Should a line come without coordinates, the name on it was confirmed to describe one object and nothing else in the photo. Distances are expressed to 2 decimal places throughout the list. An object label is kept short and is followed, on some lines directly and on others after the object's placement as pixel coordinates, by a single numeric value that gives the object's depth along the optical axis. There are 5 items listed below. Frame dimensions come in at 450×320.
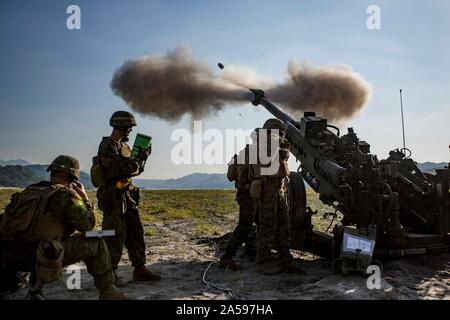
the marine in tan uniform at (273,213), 6.23
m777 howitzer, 6.06
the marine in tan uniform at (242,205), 6.51
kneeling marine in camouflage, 4.12
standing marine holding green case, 5.41
